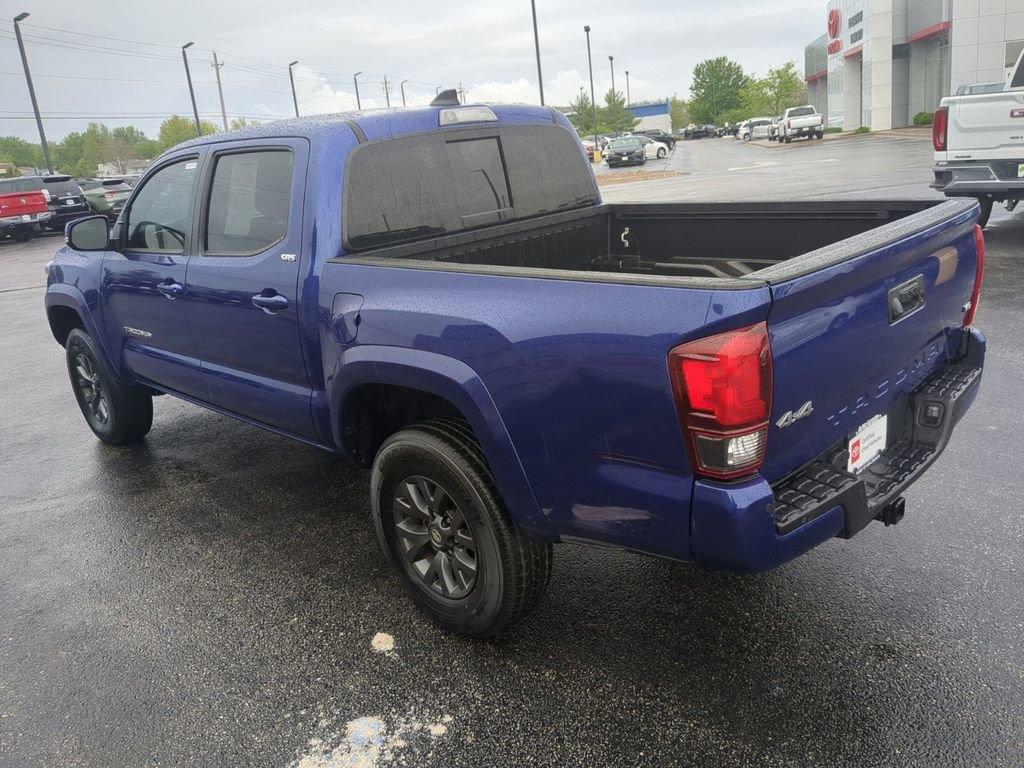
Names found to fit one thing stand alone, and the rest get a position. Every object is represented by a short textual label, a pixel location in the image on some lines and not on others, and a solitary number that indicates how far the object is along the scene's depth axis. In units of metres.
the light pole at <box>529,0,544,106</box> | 41.19
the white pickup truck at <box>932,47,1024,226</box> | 8.63
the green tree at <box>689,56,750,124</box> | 118.38
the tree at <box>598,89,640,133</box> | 98.25
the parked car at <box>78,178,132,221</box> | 27.22
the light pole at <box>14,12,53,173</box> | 34.53
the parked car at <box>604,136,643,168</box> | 43.34
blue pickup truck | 2.32
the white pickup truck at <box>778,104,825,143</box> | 47.06
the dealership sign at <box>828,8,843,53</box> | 53.66
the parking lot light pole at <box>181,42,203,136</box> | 48.19
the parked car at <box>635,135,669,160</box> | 48.38
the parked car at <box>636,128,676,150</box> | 63.80
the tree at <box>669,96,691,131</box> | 162.62
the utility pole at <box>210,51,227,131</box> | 69.06
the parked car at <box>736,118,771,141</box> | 64.56
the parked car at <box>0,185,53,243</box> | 25.44
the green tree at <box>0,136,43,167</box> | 143.12
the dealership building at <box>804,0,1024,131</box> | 35.72
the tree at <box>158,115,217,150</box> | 128.12
